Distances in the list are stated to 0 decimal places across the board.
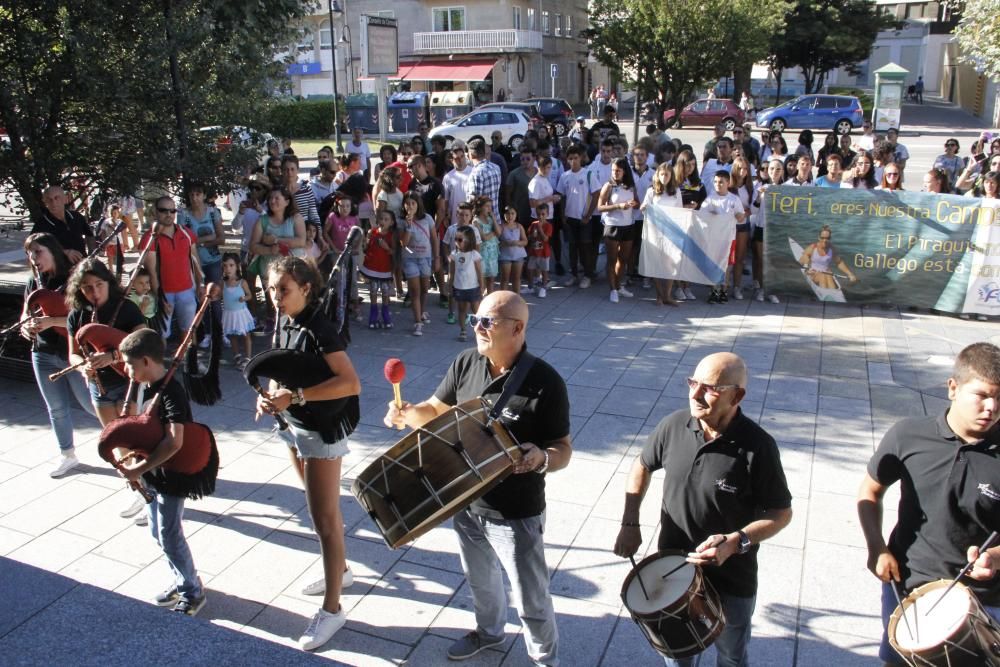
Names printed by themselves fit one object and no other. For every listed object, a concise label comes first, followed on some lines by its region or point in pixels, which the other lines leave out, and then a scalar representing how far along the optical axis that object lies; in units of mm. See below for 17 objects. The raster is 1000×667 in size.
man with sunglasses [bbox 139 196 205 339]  7625
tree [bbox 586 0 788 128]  18969
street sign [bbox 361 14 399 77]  22406
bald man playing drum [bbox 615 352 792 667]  3236
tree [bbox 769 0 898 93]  42781
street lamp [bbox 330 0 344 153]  26011
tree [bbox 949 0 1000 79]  12094
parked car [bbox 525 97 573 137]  33000
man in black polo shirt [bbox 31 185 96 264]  7648
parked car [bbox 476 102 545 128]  30692
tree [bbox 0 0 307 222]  7941
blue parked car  33438
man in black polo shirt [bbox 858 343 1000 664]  3086
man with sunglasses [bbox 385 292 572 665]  3541
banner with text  9531
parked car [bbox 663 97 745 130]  35812
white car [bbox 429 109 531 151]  28181
